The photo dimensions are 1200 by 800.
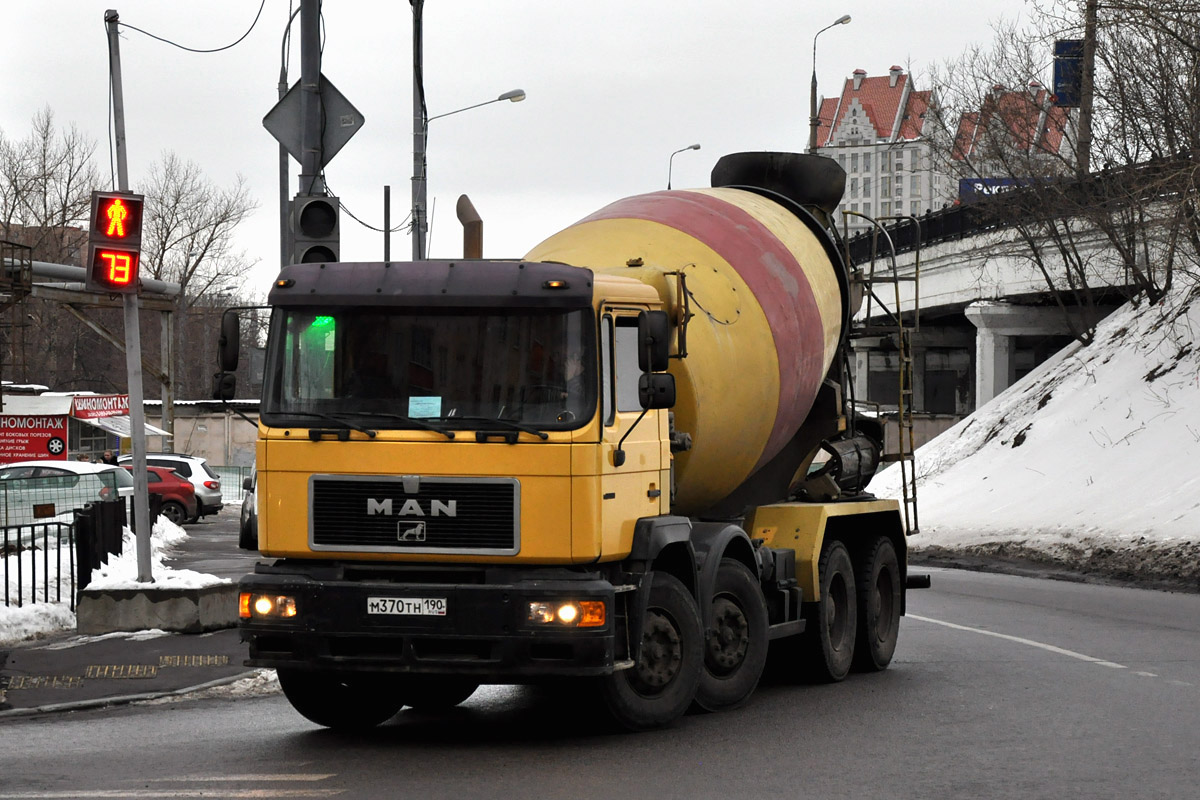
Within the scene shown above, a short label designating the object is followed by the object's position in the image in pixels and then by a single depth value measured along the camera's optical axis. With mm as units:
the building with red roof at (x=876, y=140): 160875
